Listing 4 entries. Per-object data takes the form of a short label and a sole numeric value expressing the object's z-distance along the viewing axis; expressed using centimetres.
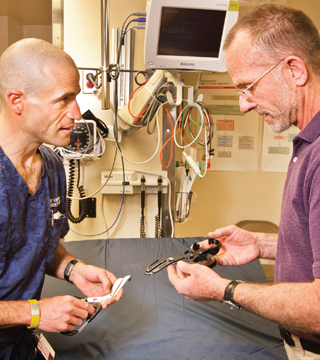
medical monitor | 166
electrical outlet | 238
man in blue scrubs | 109
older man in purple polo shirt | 97
